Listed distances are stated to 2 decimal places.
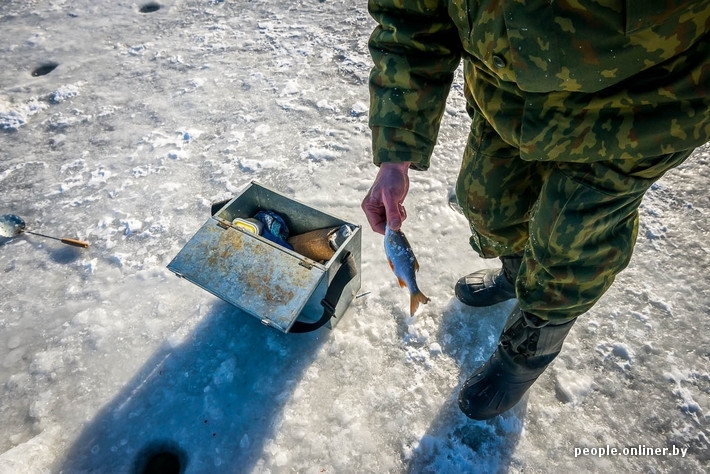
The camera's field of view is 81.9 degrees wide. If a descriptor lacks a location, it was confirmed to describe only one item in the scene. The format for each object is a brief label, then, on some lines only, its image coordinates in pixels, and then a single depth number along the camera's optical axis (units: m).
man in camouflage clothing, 1.00
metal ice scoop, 2.43
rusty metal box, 1.76
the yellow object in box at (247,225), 2.03
